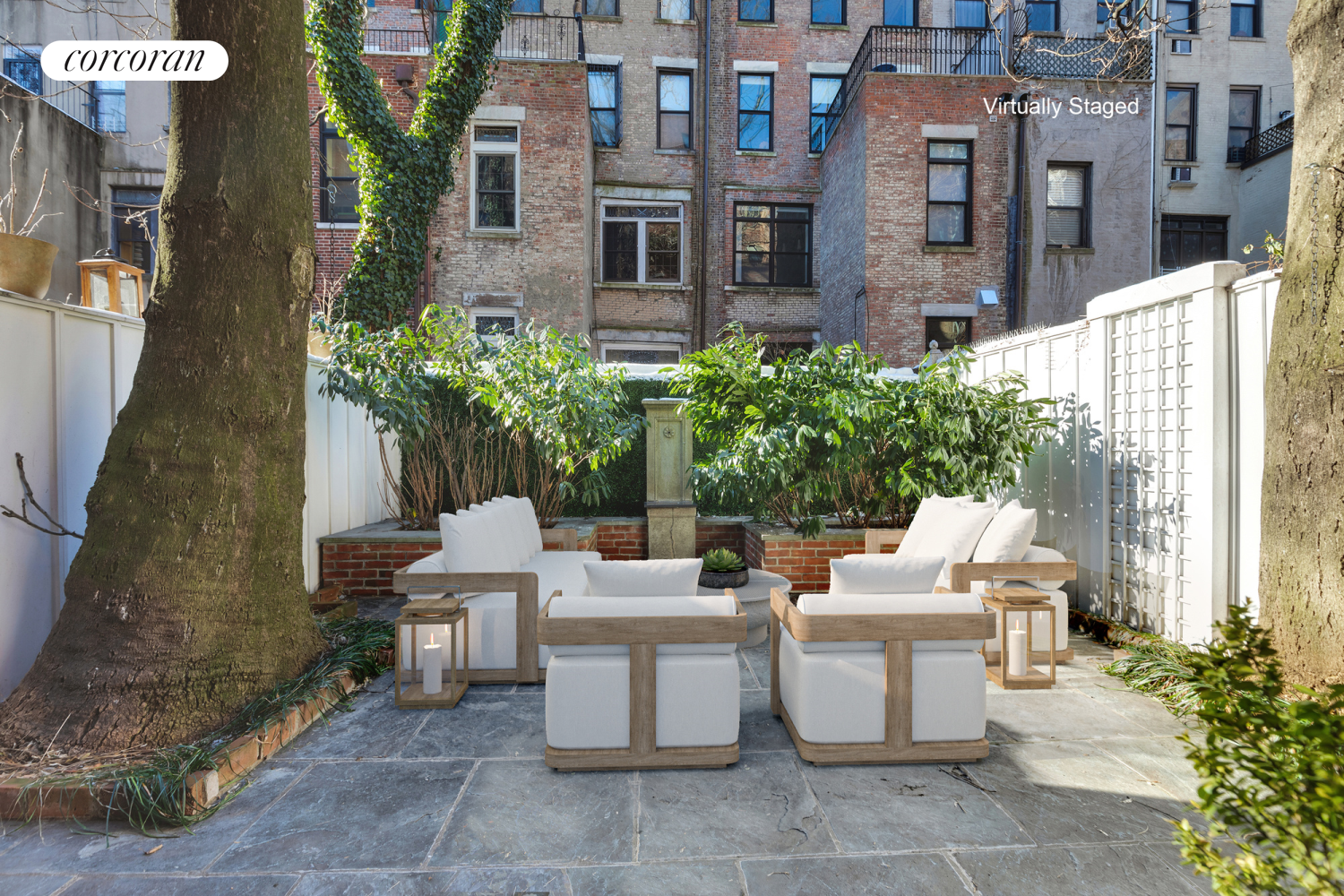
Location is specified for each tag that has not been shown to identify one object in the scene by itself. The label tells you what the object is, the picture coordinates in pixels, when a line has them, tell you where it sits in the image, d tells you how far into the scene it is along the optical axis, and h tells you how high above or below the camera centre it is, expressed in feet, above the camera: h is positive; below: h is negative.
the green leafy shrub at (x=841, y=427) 17.58 +0.35
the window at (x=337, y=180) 35.99 +14.11
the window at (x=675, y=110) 41.63 +20.58
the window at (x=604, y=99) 41.27 +21.09
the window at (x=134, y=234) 37.63 +11.49
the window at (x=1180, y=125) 44.06 +20.89
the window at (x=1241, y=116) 44.14 +21.53
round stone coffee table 15.14 -3.87
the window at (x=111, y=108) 38.86 +19.27
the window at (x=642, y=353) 41.01 +5.32
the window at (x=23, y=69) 38.09 +21.14
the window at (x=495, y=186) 36.99 +14.08
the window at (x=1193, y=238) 43.47 +13.22
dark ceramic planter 15.10 -3.18
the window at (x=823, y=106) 42.52 +21.39
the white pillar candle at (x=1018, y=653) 12.54 -4.01
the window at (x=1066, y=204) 37.68 +13.34
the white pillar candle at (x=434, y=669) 11.75 -4.07
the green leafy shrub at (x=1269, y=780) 3.27 -1.77
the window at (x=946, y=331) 37.32 +6.15
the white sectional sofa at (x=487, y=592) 12.37 -2.92
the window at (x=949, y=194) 37.14 +13.85
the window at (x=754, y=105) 42.14 +21.13
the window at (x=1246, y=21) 44.45 +28.08
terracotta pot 10.01 +2.63
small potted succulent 15.12 -3.02
